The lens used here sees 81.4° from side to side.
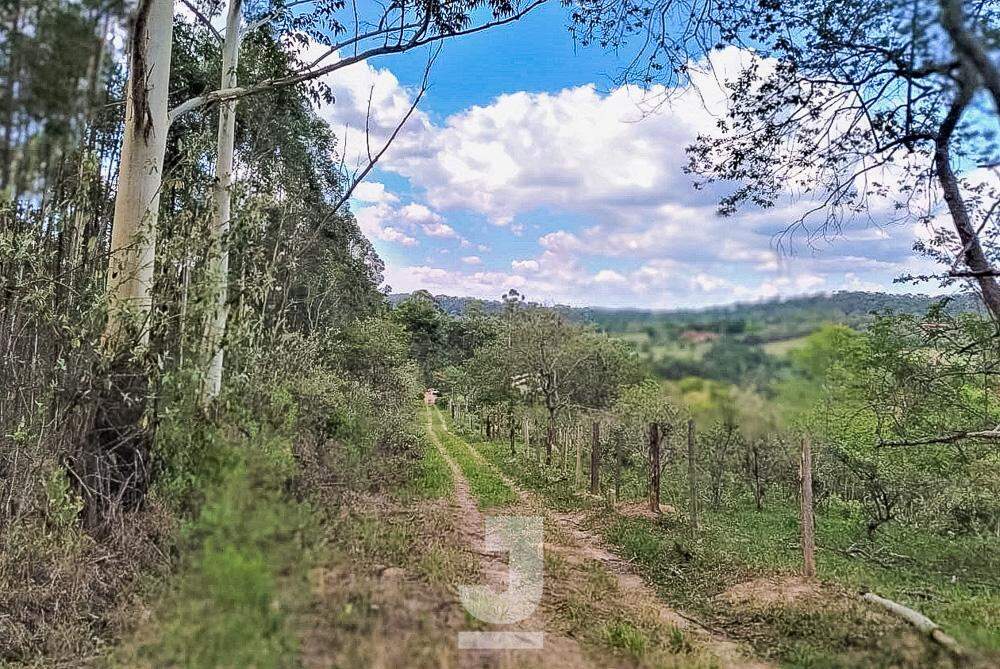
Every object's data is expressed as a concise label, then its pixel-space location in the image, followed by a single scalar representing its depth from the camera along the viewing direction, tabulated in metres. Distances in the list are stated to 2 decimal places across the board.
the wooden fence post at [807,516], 5.92
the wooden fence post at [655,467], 9.05
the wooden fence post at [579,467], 12.18
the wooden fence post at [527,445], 16.54
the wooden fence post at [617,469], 10.81
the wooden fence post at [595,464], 11.14
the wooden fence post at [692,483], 8.07
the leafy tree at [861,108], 4.61
